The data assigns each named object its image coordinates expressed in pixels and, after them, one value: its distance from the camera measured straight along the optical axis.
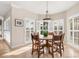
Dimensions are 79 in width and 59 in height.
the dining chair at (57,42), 2.22
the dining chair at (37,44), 2.27
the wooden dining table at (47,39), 2.22
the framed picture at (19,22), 3.40
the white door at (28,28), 4.08
